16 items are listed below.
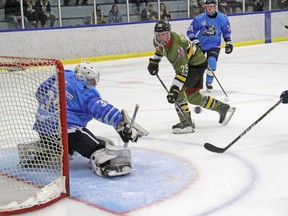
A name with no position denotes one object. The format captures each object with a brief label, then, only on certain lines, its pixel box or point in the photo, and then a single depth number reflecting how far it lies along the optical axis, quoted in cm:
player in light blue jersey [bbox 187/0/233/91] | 1010
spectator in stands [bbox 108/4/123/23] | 1616
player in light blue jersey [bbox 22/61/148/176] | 459
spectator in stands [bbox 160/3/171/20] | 1715
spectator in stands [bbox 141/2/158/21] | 1670
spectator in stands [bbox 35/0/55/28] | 1472
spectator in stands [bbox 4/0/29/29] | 1425
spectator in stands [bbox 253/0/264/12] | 1963
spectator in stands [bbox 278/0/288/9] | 2040
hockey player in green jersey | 613
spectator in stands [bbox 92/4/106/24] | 1595
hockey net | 409
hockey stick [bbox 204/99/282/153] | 530
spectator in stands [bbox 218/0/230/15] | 1865
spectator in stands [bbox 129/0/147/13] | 1669
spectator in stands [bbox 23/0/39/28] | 1450
